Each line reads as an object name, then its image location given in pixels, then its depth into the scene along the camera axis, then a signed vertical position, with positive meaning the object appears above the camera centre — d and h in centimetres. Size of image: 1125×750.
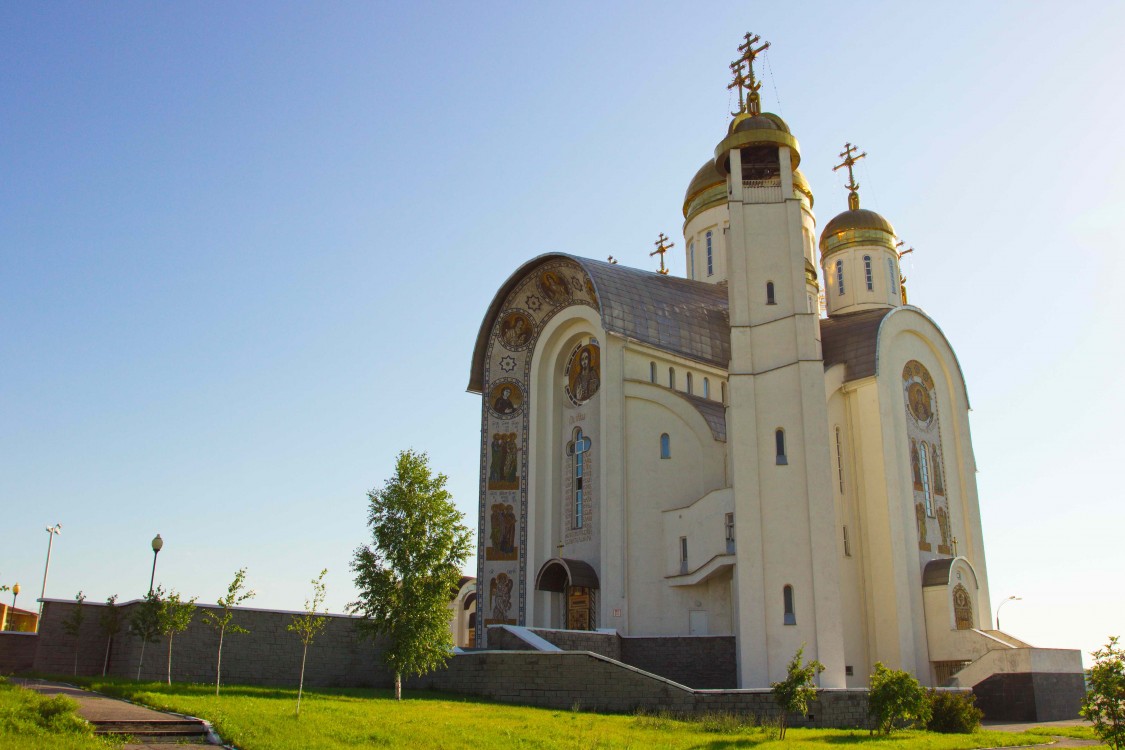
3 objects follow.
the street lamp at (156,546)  1591 +170
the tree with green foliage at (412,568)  1563 +142
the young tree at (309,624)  1339 +48
